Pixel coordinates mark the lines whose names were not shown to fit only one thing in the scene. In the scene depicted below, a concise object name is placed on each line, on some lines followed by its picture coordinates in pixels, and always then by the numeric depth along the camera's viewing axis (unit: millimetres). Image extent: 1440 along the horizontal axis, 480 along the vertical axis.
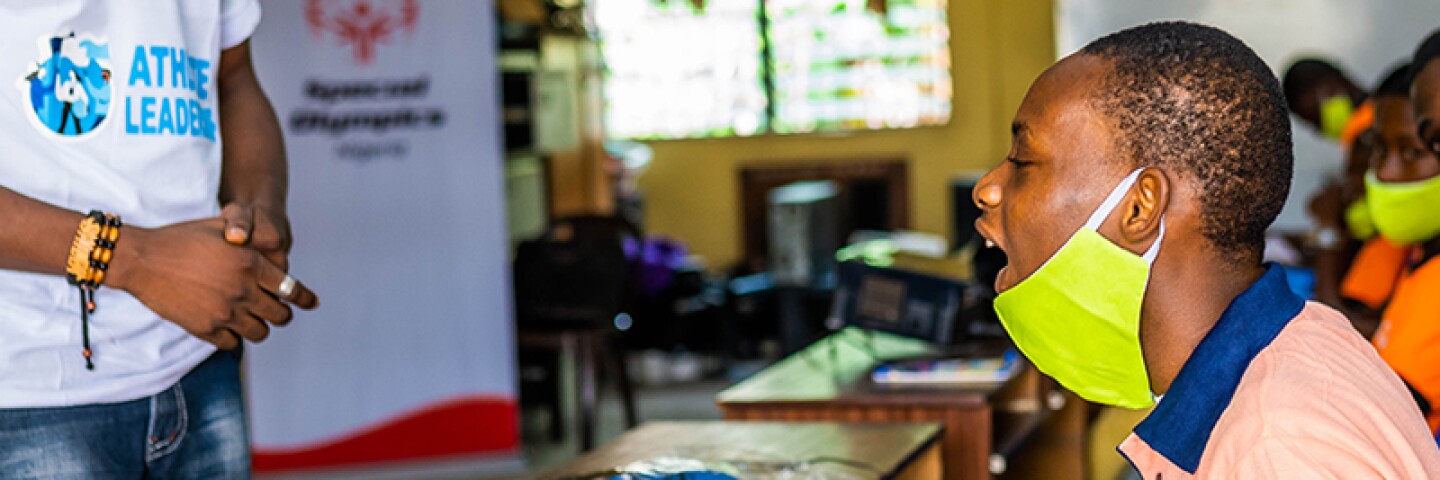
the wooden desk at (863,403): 2805
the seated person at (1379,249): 2555
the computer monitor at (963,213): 6004
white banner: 4715
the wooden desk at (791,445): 2008
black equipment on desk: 3221
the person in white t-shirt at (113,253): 1421
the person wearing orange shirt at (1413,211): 2145
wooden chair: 5133
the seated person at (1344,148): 3959
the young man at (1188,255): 1076
